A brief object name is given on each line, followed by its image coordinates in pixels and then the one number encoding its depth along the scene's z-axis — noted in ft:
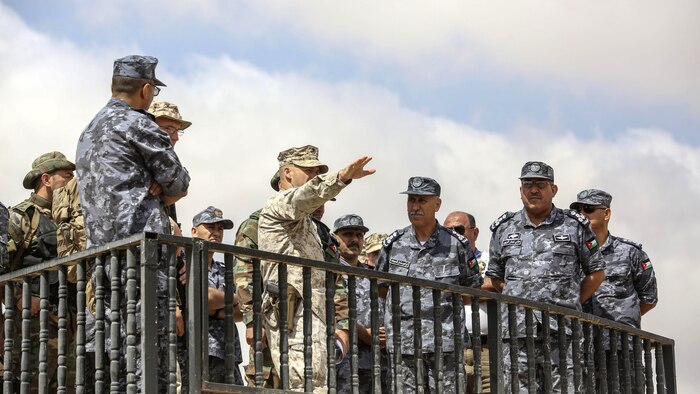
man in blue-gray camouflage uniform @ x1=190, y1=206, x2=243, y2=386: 36.02
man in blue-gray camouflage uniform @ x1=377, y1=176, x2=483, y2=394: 38.78
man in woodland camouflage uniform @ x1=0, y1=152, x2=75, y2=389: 34.88
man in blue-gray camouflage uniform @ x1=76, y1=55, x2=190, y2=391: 29.27
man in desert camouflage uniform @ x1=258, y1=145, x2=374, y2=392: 34.17
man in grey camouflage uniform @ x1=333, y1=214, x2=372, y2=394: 39.50
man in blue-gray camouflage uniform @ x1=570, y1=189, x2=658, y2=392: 43.68
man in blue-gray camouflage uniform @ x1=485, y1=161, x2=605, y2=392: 39.29
